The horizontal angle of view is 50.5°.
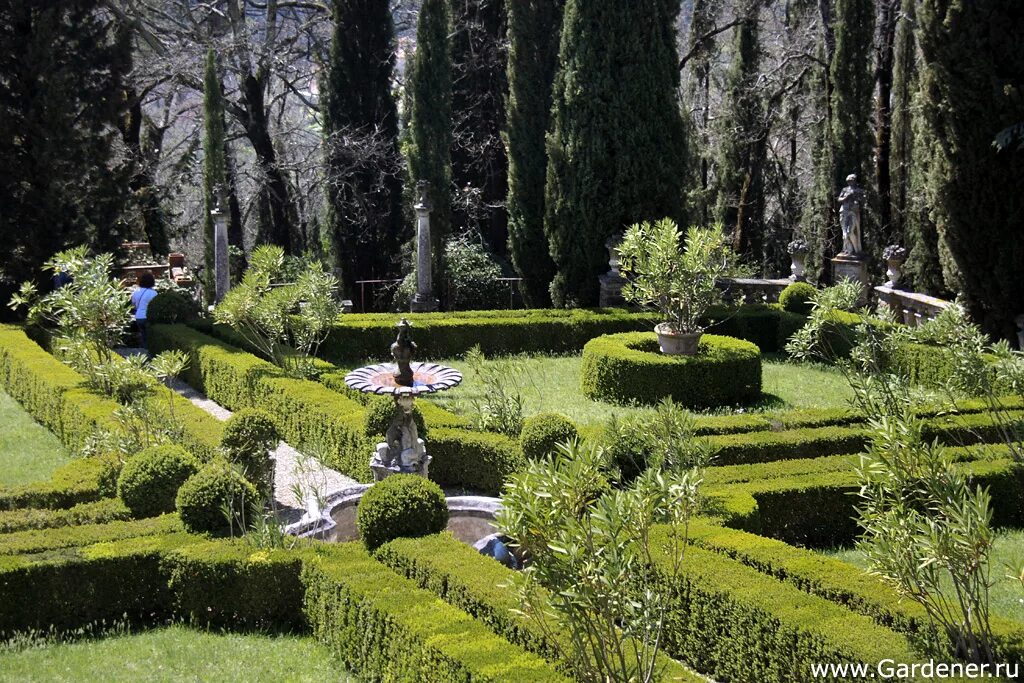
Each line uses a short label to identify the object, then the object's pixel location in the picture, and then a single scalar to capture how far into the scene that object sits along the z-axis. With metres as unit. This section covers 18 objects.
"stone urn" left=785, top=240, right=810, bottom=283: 20.73
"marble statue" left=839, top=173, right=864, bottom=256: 19.39
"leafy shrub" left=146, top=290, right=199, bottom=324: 18.11
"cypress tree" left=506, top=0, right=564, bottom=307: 21.84
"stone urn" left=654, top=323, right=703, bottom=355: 14.68
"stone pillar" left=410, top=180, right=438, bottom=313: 19.94
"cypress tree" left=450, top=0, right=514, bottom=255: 25.41
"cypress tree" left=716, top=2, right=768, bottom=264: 26.33
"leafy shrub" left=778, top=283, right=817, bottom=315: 18.58
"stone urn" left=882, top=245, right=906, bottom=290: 18.56
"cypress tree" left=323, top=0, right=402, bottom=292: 24.03
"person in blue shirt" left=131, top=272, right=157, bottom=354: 18.14
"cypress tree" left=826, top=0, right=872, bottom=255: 21.88
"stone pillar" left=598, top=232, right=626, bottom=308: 19.52
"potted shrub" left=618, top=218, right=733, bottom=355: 14.23
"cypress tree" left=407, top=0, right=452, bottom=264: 21.67
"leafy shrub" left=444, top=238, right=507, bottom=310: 22.25
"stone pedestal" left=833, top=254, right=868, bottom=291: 19.56
